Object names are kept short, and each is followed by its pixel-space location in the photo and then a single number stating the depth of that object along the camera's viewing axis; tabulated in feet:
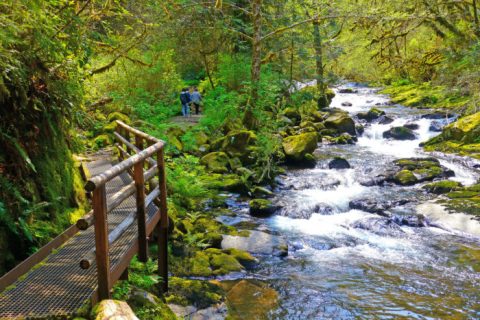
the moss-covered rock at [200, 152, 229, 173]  44.74
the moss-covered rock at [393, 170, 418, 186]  44.62
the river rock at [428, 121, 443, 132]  67.42
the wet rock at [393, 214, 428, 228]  34.01
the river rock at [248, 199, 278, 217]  35.99
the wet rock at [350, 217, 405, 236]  32.81
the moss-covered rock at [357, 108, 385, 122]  78.95
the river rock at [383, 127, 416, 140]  66.23
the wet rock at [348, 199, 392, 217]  37.06
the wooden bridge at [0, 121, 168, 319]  12.00
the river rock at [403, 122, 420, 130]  70.08
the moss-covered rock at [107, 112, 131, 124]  48.58
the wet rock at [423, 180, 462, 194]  41.04
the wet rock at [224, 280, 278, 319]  20.81
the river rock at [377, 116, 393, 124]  75.18
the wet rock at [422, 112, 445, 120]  72.59
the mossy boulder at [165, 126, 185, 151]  44.88
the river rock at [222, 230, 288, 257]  28.60
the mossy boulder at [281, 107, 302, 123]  73.15
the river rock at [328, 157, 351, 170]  51.03
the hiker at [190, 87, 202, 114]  60.05
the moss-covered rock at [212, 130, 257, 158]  48.80
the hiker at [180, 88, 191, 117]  57.67
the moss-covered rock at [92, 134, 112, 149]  43.16
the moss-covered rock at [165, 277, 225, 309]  20.18
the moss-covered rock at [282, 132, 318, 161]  52.11
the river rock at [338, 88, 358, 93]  121.10
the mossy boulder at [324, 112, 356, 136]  71.41
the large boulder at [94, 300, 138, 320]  11.23
